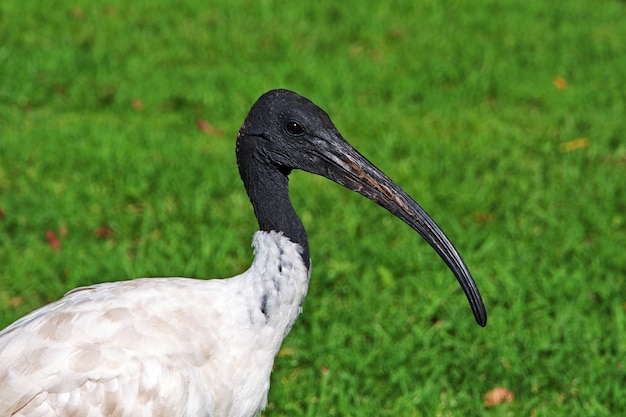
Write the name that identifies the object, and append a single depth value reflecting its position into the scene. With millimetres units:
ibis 6492
